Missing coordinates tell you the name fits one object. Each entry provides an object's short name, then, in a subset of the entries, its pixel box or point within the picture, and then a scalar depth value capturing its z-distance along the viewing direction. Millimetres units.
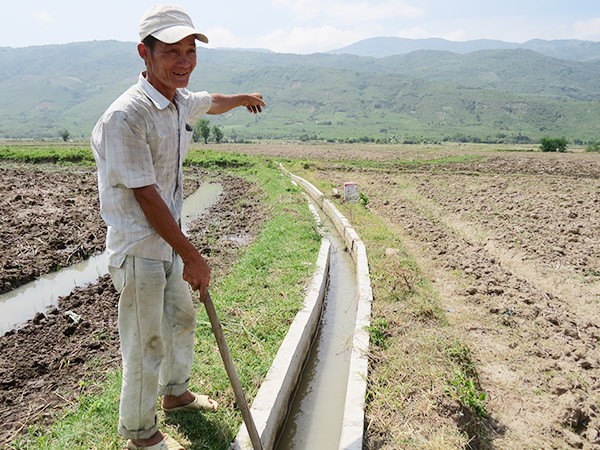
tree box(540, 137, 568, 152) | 34406
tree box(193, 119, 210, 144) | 51562
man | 2254
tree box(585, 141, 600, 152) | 35862
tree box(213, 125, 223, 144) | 53428
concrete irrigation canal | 3463
